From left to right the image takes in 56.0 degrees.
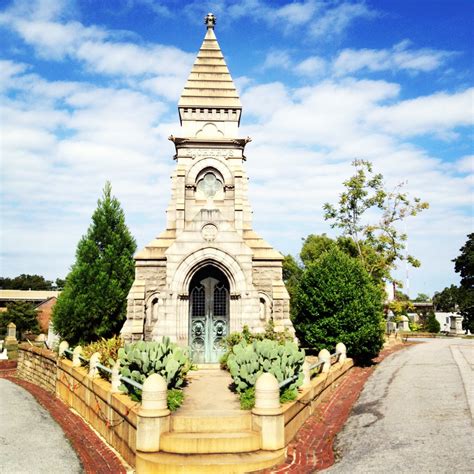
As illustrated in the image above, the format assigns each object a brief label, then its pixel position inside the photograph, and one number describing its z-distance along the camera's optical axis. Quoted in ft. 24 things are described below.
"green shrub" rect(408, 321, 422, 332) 144.66
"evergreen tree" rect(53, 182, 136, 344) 68.49
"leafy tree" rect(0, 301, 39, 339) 127.75
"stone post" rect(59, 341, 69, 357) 57.22
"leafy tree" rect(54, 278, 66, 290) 305.12
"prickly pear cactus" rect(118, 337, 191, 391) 36.14
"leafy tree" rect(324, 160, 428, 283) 93.17
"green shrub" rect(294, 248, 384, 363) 59.31
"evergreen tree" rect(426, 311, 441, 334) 137.52
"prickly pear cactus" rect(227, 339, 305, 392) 36.47
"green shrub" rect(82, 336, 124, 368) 46.58
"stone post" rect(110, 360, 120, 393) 38.40
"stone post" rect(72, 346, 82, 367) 51.62
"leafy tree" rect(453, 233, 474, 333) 162.91
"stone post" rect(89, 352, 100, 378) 44.84
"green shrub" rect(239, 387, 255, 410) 34.17
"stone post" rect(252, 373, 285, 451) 30.71
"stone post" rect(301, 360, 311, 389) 39.94
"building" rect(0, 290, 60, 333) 161.27
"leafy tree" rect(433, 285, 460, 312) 226.34
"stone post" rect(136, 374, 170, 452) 29.86
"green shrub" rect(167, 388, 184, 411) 33.84
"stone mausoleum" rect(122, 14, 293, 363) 54.95
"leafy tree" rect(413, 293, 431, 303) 396.41
